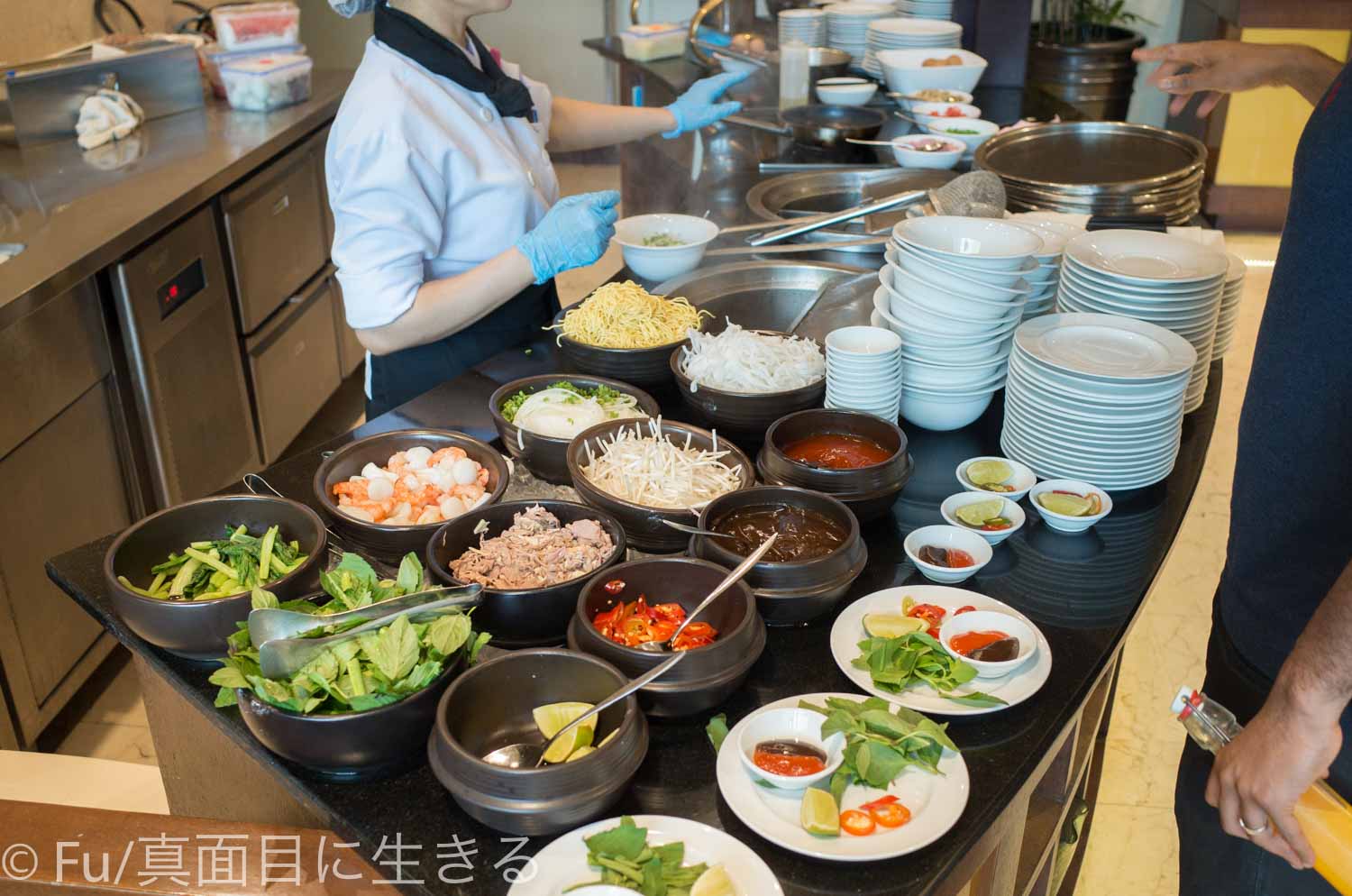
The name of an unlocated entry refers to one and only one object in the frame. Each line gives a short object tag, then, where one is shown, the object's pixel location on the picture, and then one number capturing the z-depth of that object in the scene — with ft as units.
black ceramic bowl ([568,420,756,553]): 5.06
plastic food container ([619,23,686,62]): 15.88
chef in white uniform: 6.89
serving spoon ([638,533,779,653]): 4.25
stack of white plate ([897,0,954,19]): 14.39
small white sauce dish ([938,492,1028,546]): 5.37
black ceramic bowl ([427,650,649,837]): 3.55
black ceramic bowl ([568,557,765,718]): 4.03
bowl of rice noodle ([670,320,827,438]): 6.02
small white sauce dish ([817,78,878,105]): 12.40
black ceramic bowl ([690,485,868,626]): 4.51
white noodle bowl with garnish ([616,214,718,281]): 7.95
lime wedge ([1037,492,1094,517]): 5.45
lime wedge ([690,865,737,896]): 3.37
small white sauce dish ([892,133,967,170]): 10.34
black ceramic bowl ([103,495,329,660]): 4.32
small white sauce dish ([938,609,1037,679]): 4.43
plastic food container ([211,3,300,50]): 13.69
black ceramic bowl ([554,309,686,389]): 6.49
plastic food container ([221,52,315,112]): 13.28
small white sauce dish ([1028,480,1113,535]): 5.38
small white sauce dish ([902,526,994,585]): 5.03
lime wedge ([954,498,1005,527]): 5.42
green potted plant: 19.69
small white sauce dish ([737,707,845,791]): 3.88
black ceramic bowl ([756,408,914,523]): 5.19
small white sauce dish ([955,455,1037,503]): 5.59
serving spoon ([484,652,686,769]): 3.79
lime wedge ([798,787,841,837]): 3.62
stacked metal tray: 8.91
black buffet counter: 3.77
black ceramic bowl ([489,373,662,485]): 5.66
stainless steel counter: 8.84
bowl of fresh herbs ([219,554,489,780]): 3.82
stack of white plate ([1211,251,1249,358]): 6.97
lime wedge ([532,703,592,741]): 3.87
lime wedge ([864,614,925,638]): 4.55
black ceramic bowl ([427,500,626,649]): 4.37
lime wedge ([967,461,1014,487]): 5.73
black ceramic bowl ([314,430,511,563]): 4.99
